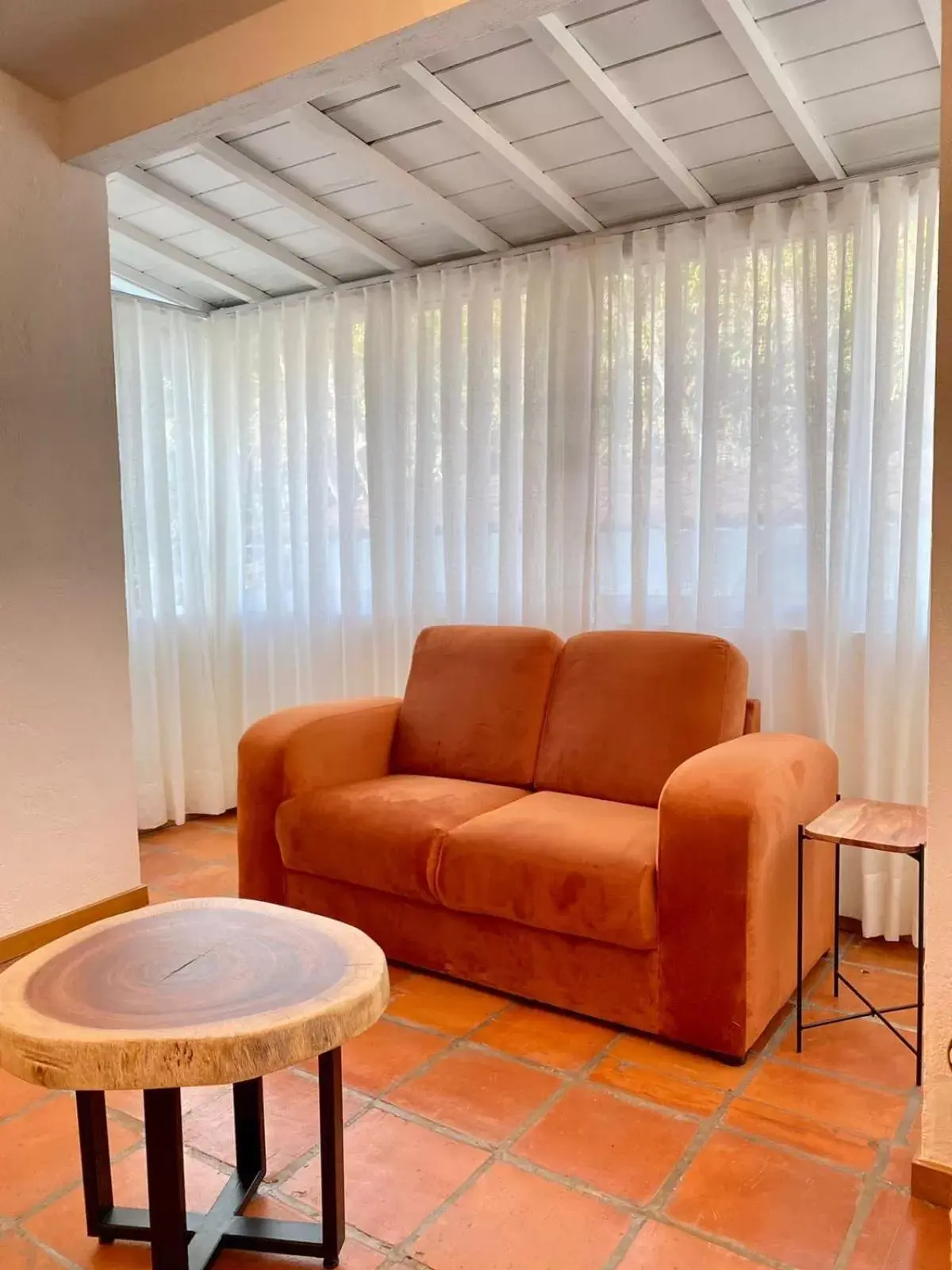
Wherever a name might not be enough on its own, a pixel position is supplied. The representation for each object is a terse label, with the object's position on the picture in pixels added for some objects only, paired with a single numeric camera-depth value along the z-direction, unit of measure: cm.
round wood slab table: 124
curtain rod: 265
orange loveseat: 212
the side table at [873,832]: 198
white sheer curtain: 271
